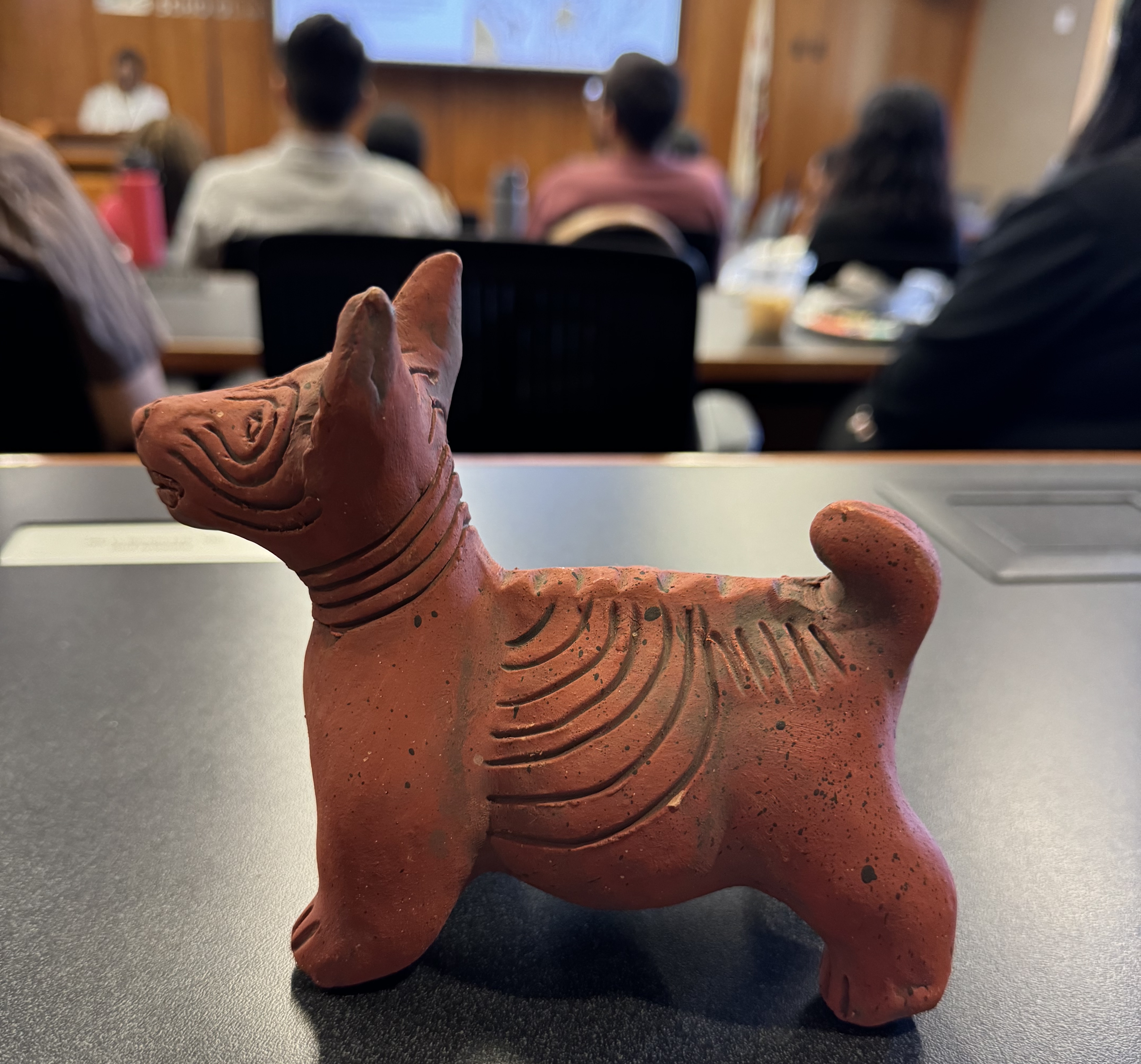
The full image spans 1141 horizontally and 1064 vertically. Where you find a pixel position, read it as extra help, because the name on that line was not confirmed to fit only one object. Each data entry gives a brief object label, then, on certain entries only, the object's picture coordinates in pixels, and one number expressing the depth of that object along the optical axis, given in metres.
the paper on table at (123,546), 0.88
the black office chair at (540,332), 1.18
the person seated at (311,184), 2.10
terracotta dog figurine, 0.42
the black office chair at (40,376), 1.27
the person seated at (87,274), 1.25
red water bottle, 2.14
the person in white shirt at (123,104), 5.32
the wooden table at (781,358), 1.63
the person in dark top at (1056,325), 1.29
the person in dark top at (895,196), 2.27
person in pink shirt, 2.30
